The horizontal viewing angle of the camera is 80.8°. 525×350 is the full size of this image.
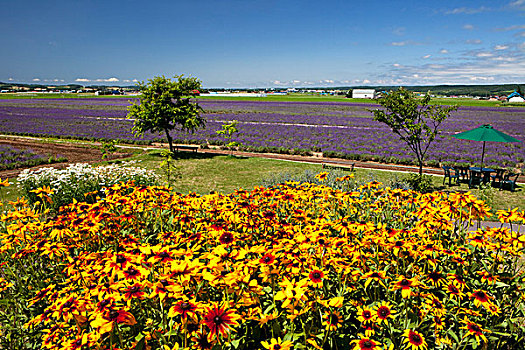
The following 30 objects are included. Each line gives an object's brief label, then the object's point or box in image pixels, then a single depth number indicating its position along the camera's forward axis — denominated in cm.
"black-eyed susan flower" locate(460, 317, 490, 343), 252
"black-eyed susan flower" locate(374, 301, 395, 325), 248
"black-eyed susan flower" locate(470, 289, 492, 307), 254
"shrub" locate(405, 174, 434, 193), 1222
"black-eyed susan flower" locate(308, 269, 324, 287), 235
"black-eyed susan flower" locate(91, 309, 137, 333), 198
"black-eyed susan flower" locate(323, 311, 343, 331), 242
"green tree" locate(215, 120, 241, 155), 2331
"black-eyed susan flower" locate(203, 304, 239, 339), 192
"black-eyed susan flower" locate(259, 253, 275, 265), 257
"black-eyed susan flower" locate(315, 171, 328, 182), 569
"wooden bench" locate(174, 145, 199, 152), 2379
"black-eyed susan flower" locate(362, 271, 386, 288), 279
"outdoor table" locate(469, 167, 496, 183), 1408
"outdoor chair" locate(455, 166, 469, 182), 1518
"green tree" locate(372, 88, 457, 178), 1270
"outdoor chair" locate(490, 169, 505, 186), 1389
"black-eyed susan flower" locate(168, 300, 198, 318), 203
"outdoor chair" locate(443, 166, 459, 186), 1458
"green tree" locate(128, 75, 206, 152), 2172
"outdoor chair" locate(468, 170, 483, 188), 1428
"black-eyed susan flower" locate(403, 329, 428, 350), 222
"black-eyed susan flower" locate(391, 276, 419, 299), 252
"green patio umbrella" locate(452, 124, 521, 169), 1286
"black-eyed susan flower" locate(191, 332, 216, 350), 208
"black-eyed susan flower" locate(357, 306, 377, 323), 250
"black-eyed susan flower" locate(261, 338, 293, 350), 211
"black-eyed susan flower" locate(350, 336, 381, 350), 217
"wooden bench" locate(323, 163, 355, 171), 1768
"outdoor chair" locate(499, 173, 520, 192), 1359
